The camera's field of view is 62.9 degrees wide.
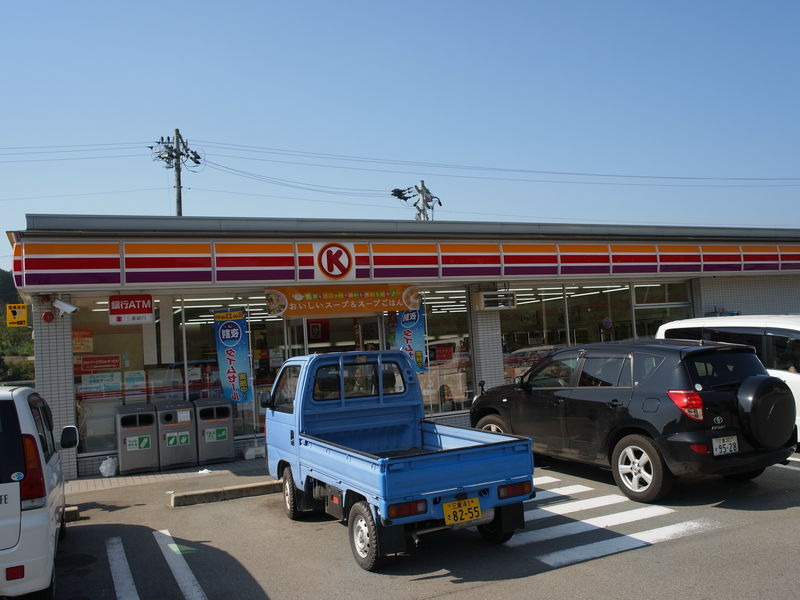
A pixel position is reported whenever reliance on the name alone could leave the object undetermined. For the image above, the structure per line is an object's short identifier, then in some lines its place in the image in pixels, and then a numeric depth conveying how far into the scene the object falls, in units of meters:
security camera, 10.55
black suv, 7.02
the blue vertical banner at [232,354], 11.97
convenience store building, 10.84
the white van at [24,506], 4.38
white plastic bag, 10.76
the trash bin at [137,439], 10.71
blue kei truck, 5.46
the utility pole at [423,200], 39.81
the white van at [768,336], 9.65
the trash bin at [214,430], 11.24
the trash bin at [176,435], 10.95
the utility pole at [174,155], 34.16
